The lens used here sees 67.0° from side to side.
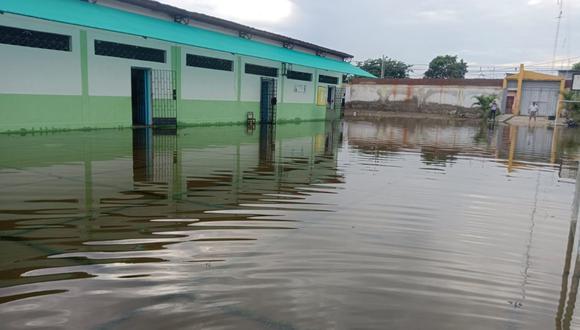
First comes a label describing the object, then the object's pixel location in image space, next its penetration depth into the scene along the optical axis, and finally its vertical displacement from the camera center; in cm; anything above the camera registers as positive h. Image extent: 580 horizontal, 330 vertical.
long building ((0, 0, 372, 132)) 1207 +115
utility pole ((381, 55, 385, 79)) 5194 +512
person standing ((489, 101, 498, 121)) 3195 +15
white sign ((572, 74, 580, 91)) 1595 +122
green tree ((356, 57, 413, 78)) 5384 +493
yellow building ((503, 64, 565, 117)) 3409 +175
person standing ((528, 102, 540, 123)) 3042 +17
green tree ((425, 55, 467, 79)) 5241 +511
